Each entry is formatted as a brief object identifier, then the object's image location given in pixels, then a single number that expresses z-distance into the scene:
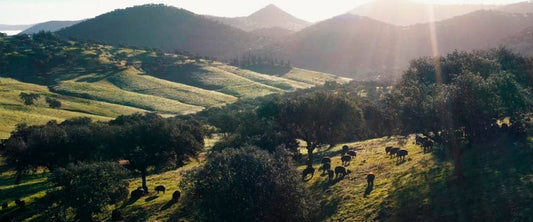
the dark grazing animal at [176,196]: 57.19
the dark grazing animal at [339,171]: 55.66
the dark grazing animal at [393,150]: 60.01
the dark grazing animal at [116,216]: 52.25
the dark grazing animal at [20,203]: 59.06
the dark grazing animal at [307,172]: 59.78
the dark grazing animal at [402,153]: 55.84
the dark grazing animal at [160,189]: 63.12
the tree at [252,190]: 38.31
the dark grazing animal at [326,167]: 61.06
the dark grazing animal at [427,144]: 54.81
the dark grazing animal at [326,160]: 63.85
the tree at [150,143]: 64.75
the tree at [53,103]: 171.45
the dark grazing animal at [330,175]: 55.12
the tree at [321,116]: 67.19
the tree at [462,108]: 42.03
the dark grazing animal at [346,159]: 63.81
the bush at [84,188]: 49.47
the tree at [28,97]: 169.00
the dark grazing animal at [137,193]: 61.62
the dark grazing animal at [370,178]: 48.91
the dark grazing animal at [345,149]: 78.07
